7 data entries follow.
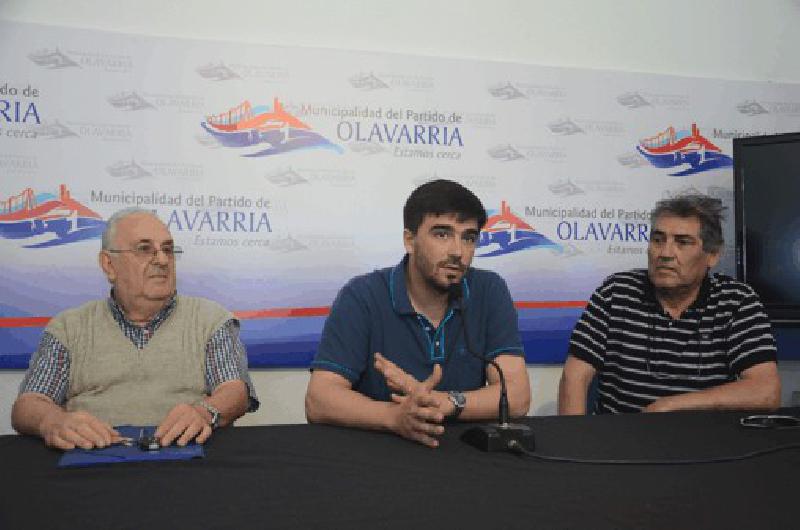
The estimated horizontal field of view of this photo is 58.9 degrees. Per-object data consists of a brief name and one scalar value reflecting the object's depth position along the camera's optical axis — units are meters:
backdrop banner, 2.61
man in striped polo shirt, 2.23
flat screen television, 2.81
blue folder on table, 1.20
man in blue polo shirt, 1.87
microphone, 1.33
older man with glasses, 1.90
